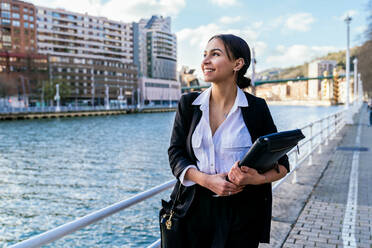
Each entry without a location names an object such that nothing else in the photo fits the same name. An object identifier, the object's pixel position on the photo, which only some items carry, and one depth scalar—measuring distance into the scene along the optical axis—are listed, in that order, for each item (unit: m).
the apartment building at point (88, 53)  96.00
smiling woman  1.66
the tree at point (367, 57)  37.17
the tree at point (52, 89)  79.94
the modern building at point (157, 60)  122.75
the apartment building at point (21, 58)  80.10
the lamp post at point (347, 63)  22.55
